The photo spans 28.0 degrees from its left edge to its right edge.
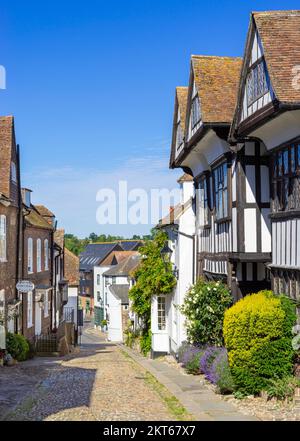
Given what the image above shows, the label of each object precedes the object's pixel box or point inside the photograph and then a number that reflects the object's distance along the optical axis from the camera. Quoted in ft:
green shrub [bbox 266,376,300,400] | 42.14
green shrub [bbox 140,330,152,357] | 104.17
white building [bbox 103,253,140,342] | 190.29
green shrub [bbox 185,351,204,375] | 62.37
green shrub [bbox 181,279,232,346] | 60.23
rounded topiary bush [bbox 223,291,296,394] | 44.52
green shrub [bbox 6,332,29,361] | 78.84
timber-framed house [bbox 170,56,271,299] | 55.11
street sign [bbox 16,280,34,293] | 89.15
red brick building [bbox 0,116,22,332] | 84.12
